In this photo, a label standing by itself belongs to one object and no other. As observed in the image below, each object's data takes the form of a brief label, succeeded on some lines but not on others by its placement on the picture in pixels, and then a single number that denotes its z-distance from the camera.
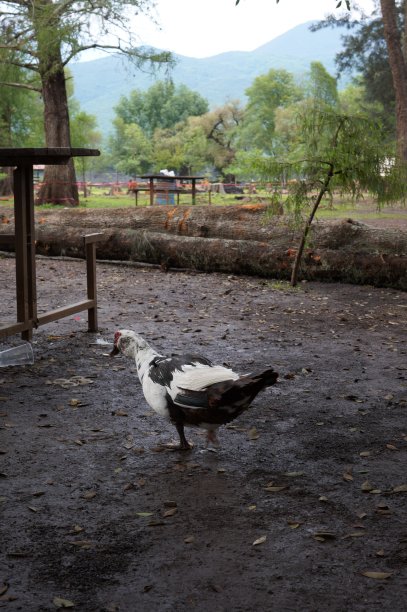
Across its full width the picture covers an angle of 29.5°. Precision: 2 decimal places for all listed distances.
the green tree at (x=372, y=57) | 31.70
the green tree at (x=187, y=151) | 57.72
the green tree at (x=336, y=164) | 9.91
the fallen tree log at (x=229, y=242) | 11.21
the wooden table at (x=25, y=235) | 6.39
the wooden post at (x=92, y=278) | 7.98
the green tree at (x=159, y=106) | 77.31
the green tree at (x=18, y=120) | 39.88
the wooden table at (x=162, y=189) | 21.81
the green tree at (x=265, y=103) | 61.88
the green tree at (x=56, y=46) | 20.67
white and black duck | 4.03
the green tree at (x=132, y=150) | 67.72
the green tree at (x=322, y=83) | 47.06
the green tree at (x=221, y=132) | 59.38
